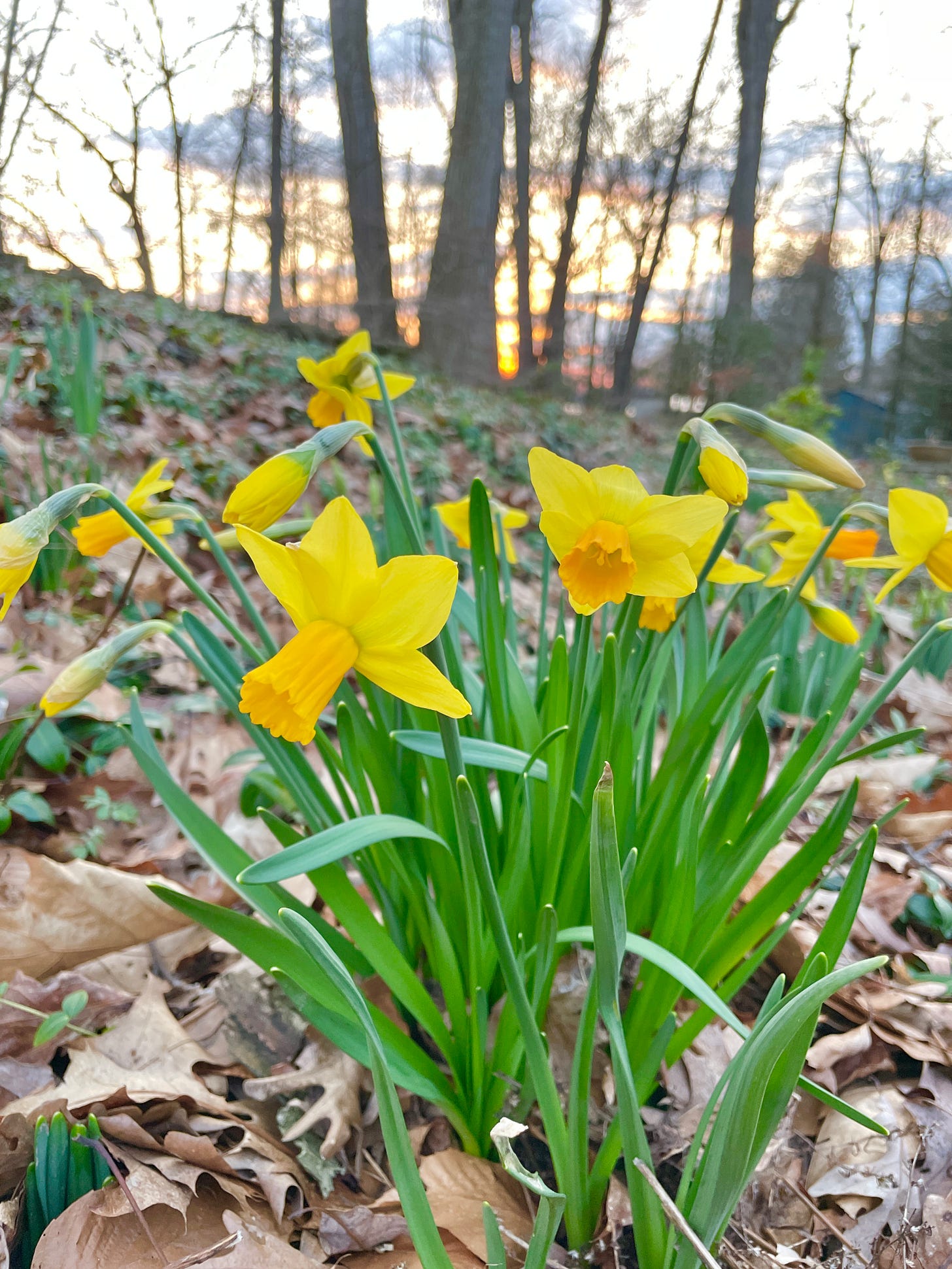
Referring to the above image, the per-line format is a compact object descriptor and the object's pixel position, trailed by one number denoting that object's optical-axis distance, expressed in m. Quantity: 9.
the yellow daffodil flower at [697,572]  0.36
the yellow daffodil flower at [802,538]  0.44
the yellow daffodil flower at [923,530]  0.37
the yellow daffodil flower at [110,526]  0.37
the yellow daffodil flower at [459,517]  0.48
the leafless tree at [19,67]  3.79
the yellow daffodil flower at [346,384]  0.40
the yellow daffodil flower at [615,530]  0.31
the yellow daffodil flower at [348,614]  0.27
